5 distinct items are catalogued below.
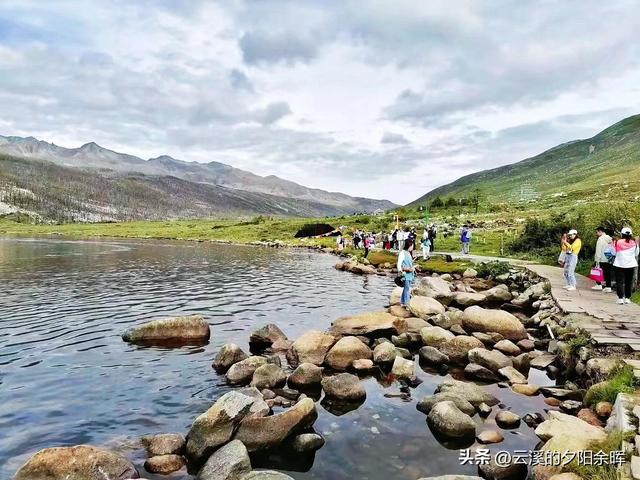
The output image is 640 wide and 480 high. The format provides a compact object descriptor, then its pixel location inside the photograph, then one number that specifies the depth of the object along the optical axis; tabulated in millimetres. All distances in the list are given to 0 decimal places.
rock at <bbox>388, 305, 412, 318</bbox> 23766
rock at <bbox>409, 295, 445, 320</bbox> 23672
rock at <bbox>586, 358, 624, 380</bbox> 13117
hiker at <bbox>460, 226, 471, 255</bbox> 50156
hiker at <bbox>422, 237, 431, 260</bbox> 49188
